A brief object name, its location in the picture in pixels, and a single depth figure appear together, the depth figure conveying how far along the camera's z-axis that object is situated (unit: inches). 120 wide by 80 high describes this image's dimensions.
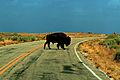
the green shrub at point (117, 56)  1076.1
